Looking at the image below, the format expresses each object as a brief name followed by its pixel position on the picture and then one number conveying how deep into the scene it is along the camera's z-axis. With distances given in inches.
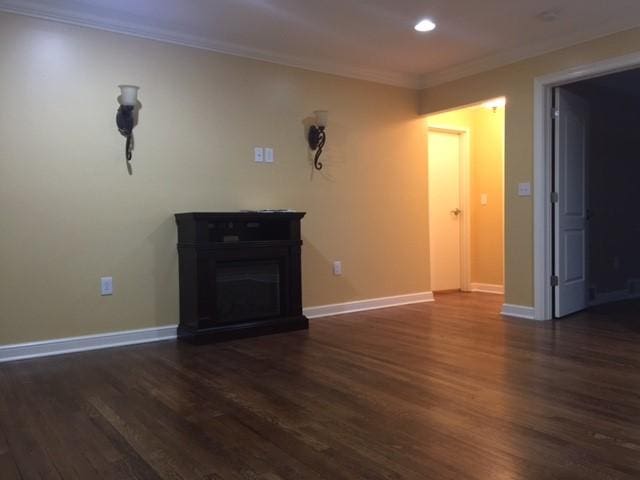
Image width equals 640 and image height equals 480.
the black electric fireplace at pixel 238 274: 143.4
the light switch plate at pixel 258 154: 167.2
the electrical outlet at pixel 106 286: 140.9
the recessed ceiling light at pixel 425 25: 144.5
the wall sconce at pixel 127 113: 138.5
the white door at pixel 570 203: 168.7
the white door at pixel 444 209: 235.0
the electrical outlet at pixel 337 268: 185.8
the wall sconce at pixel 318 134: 175.6
